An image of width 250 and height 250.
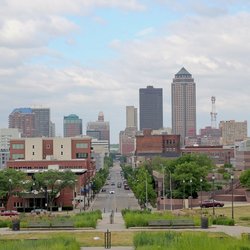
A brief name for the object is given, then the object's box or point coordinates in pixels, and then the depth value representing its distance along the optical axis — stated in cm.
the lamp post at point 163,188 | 11018
